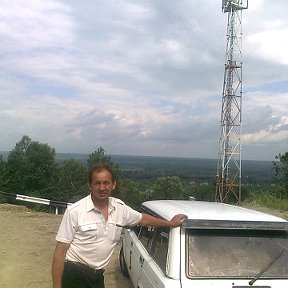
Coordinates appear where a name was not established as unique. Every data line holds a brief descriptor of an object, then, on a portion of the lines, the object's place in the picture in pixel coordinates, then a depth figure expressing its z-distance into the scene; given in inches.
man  120.6
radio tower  846.5
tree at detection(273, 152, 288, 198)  971.6
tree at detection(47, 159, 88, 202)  2130.9
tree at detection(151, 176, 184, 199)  2264.8
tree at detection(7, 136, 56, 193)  2180.1
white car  135.0
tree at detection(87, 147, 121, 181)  2055.6
